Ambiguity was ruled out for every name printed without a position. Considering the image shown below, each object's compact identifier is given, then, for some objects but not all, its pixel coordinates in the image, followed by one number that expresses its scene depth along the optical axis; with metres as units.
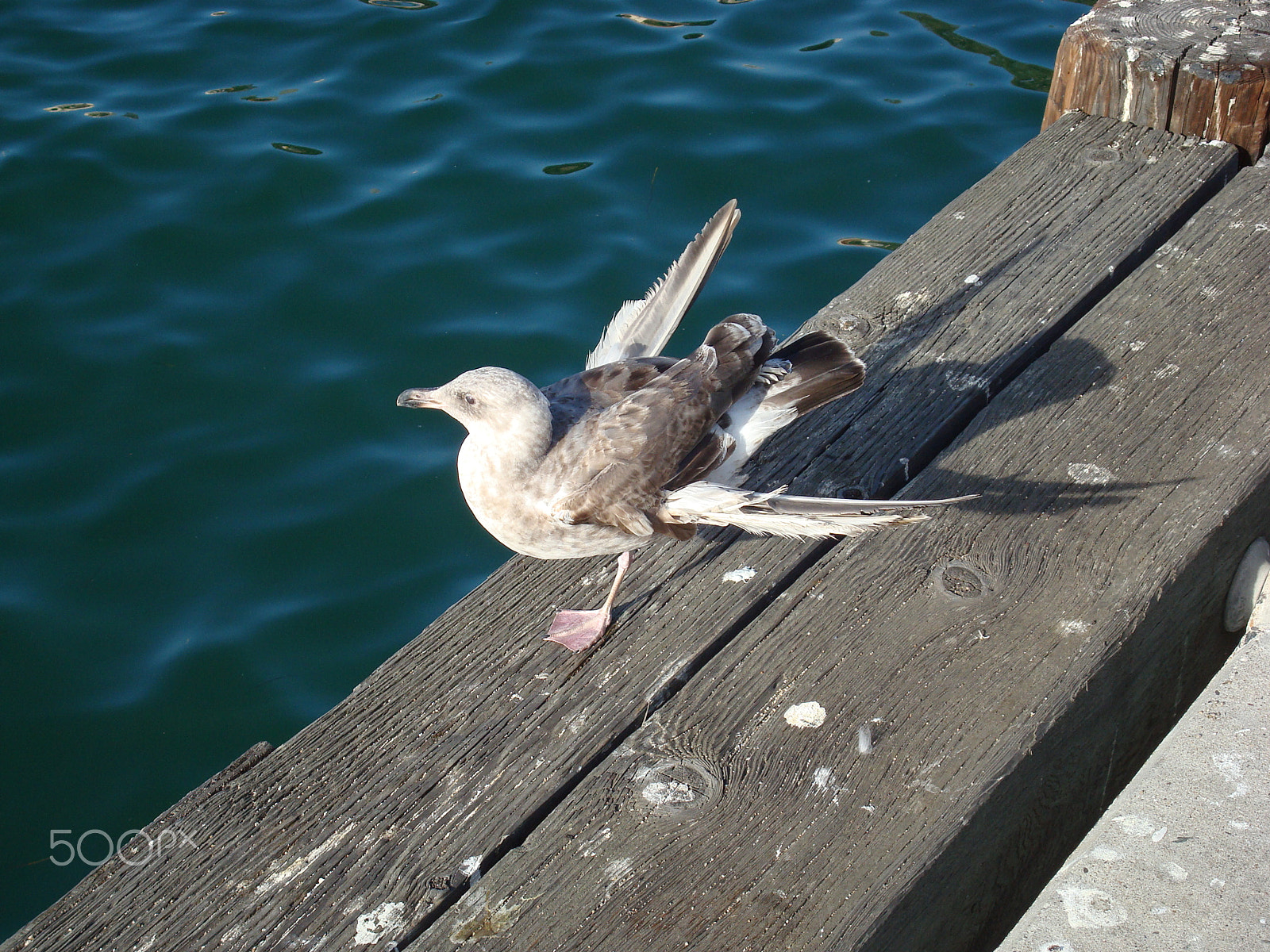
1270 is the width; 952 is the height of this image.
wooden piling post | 3.70
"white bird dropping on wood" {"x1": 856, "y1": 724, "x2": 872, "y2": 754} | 2.21
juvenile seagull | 2.93
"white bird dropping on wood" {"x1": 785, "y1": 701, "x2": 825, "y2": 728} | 2.29
